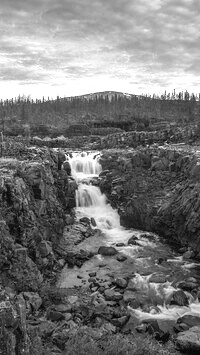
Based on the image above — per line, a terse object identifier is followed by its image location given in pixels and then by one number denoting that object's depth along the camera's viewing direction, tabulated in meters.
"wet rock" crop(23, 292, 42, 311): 19.09
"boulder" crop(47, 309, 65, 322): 18.29
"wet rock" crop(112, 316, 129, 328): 18.69
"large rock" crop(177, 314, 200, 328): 18.91
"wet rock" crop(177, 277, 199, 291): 22.92
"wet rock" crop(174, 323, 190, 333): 18.38
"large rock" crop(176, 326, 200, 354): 16.19
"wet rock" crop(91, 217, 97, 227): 35.56
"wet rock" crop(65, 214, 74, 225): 34.16
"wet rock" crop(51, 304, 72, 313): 19.27
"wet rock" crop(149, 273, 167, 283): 24.00
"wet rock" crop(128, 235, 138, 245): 31.02
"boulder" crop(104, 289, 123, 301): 21.47
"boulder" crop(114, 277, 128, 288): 23.22
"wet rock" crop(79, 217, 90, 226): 35.28
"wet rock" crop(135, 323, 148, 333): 18.16
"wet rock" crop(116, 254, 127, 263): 27.62
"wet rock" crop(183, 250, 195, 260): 28.11
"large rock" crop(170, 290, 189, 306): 21.20
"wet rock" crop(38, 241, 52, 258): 24.57
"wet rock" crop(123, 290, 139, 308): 20.94
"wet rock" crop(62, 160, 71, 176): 43.83
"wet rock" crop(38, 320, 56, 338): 15.86
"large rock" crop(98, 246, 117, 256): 28.71
